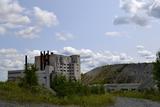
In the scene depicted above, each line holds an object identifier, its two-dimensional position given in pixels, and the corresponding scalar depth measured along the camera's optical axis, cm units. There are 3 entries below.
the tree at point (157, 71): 2927
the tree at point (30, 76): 2296
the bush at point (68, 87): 2329
